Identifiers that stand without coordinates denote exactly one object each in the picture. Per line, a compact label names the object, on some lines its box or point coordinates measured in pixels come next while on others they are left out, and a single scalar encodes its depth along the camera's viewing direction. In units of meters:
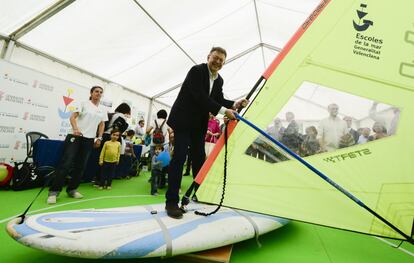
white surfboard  1.11
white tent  3.77
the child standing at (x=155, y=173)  3.47
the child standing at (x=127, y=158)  4.77
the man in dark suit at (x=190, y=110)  1.74
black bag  3.09
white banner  3.79
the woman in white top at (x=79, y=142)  2.71
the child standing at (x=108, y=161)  3.72
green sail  1.47
